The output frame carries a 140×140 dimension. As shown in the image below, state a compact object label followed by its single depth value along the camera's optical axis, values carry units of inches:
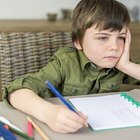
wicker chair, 49.2
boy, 41.9
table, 31.2
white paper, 33.1
